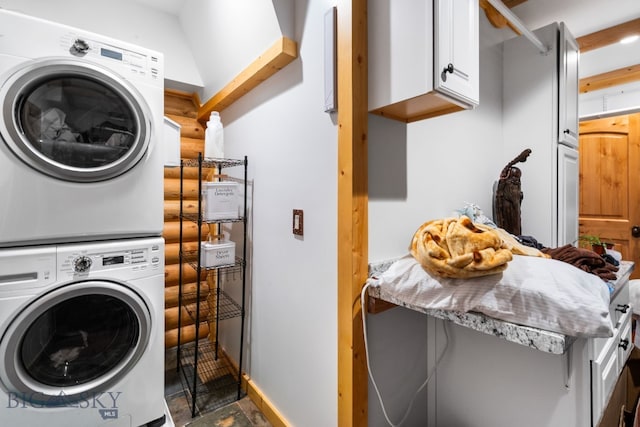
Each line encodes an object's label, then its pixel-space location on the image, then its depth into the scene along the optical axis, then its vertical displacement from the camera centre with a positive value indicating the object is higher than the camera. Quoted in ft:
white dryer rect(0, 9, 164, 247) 3.94 +1.16
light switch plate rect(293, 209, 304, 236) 4.90 -0.14
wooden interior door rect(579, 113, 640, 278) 9.37 +1.09
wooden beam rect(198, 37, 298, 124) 4.83 +2.70
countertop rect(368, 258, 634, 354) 2.63 -1.11
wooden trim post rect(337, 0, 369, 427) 3.80 +0.24
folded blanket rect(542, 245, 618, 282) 3.95 -0.65
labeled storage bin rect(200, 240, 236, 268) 6.16 -0.84
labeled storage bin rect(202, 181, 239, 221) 5.98 +0.27
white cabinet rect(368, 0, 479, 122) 3.29 +1.88
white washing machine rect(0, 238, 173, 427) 3.90 -1.79
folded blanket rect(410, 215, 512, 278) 3.01 -0.39
